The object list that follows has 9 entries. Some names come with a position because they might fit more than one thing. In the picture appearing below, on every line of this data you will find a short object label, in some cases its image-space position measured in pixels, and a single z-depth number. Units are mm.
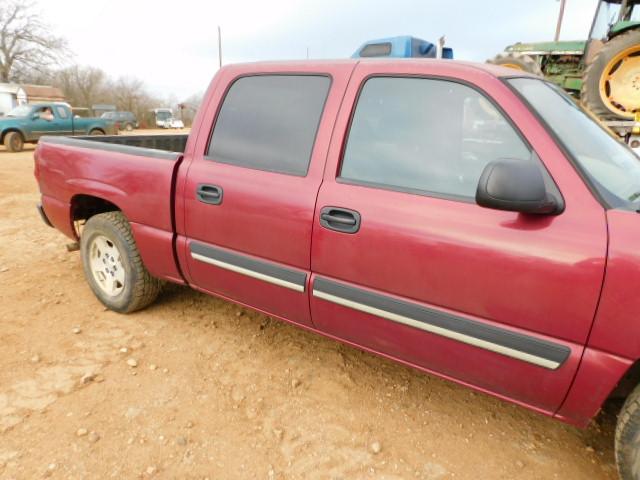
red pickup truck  1619
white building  25578
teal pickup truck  14570
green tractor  7863
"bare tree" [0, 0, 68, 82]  37312
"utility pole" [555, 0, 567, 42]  17072
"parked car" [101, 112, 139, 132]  34259
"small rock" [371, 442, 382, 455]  2113
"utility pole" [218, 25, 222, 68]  29566
